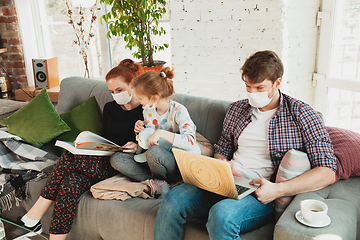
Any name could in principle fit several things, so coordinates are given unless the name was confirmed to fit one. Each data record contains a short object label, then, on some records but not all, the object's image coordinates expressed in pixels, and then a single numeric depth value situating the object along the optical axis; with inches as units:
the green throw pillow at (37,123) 87.6
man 51.9
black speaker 138.3
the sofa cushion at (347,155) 56.6
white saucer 44.0
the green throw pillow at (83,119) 86.8
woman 65.7
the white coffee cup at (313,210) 43.8
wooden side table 141.6
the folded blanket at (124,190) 65.9
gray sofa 45.1
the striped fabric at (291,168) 54.4
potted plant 117.8
